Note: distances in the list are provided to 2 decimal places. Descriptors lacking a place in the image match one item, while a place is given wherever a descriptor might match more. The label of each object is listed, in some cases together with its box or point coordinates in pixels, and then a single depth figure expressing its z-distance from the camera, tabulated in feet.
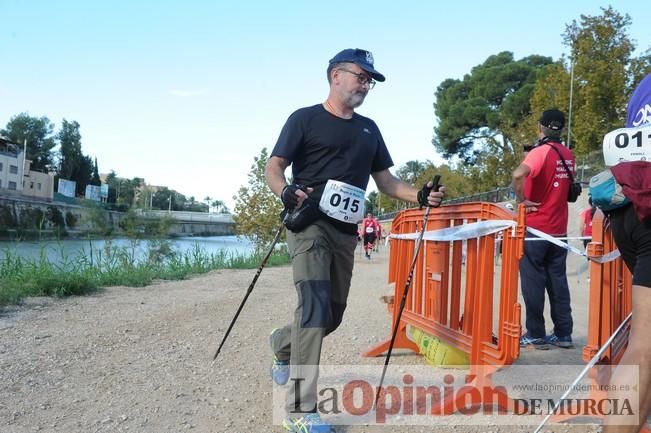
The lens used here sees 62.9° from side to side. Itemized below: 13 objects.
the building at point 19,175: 257.55
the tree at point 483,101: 181.68
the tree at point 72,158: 314.96
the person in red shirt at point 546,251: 15.47
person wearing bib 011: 6.68
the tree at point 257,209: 73.10
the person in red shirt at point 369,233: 74.13
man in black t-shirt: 9.78
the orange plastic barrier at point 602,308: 9.82
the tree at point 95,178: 336.08
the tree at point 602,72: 83.15
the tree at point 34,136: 316.19
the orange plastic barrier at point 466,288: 10.38
